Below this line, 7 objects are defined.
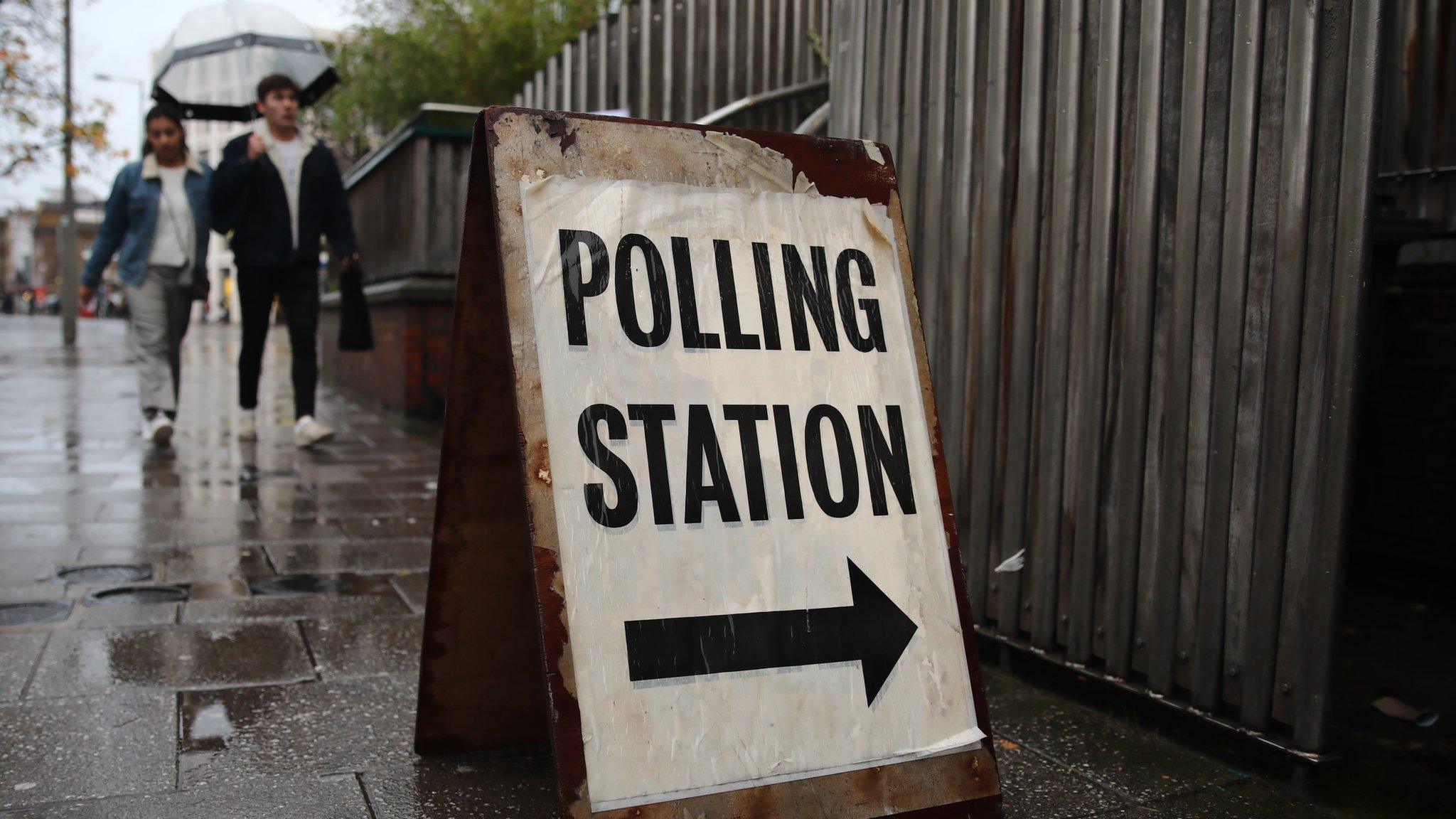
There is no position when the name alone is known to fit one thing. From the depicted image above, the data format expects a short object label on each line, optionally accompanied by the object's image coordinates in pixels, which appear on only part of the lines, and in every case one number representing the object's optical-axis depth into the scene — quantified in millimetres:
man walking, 6895
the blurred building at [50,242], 96512
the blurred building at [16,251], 111938
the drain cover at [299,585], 4039
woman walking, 7125
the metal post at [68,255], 21781
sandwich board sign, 1896
